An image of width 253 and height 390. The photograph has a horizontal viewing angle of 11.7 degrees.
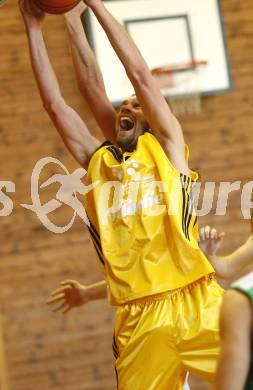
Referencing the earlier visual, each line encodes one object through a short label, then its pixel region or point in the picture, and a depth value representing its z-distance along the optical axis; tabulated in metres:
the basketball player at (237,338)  2.80
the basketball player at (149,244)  5.31
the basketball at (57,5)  5.84
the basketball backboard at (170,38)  11.47
